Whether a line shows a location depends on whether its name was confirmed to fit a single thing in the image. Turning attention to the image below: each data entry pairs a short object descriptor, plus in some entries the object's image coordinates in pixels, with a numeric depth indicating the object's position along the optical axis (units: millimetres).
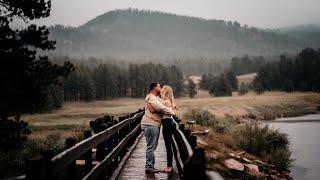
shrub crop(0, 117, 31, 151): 20938
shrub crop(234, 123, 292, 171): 24328
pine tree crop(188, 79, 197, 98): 153125
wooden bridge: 4348
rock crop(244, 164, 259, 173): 20022
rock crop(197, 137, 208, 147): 21816
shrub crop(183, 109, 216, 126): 37094
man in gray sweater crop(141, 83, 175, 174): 10188
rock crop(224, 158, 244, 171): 18688
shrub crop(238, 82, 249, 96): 149512
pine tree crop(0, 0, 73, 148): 21219
